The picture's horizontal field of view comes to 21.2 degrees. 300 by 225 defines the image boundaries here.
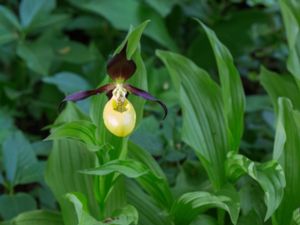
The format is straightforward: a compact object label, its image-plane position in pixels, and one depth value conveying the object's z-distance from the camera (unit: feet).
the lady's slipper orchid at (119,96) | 2.18
